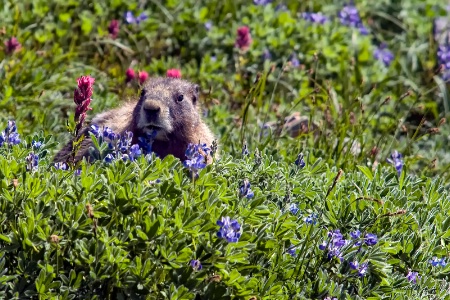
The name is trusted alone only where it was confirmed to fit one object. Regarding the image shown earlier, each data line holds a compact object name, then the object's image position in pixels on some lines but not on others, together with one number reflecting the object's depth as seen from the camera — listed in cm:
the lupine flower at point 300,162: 1012
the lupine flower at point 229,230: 793
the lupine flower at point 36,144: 945
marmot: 1159
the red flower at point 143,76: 1415
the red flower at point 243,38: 1597
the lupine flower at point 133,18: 1675
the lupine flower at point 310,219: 926
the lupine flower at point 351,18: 1842
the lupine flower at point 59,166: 905
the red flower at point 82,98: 895
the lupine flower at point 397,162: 1207
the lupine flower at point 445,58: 1733
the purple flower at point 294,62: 1653
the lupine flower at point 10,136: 941
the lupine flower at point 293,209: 930
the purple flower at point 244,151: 1037
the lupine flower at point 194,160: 873
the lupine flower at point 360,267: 871
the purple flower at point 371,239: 903
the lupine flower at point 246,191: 867
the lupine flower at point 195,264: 799
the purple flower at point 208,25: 1730
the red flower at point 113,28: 1597
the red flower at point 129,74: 1462
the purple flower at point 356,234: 907
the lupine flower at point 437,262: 944
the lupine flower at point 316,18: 1778
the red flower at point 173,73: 1413
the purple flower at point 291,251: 895
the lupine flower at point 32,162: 867
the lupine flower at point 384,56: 1816
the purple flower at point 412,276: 920
